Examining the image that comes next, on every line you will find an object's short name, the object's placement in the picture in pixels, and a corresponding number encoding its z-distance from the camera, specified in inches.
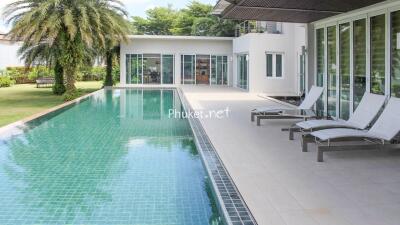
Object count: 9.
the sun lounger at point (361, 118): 323.0
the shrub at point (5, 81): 1339.8
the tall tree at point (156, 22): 2343.8
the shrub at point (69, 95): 837.2
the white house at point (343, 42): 346.9
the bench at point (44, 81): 1267.2
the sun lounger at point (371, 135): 278.1
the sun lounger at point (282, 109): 439.3
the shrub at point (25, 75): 1520.7
